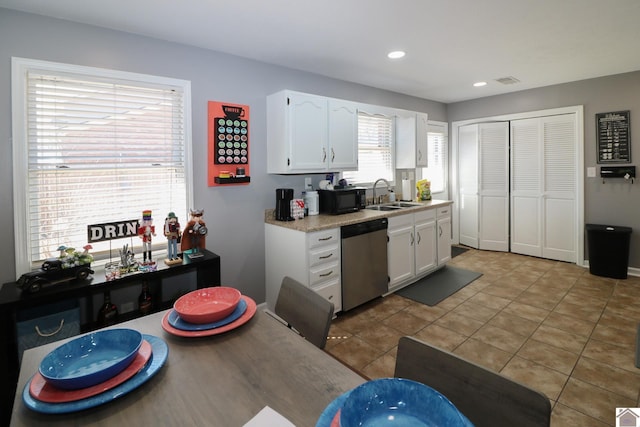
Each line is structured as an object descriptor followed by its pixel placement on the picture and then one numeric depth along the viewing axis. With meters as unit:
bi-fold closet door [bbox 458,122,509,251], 5.38
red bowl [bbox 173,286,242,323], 1.30
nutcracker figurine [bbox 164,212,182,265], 2.57
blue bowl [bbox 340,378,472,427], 0.79
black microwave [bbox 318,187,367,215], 3.54
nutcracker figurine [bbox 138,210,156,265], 2.45
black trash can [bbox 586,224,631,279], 4.10
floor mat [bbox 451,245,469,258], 5.45
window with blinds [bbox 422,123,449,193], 5.68
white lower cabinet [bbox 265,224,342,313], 2.94
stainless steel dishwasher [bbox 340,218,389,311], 3.24
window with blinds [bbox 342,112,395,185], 4.36
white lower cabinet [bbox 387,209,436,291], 3.73
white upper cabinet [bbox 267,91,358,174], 3.20
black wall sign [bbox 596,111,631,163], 4.22
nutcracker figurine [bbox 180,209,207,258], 2.68
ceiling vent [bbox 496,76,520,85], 4.33
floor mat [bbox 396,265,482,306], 3.72
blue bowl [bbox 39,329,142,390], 0.94
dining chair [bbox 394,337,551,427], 0.83
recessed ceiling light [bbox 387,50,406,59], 3.23
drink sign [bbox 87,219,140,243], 2.28
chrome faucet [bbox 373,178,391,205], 4.34
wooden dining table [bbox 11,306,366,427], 0.87
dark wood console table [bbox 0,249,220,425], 1.86
